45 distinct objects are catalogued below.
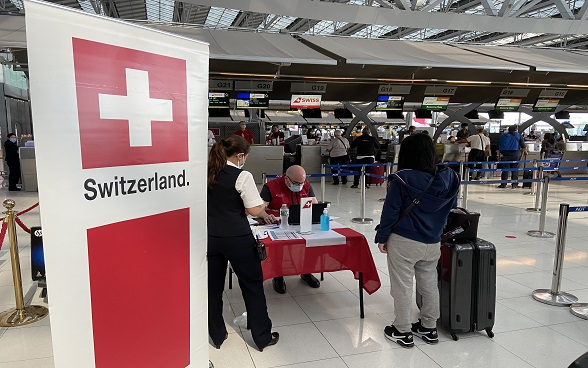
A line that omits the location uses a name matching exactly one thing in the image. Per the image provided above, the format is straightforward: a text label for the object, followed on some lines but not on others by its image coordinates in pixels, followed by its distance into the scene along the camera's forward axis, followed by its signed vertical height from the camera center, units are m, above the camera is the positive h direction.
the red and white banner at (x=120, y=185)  1.20 -0.19
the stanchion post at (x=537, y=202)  8.22 -1.43
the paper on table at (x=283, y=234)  3.26 -0.85
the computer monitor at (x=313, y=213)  3.60 -0.73
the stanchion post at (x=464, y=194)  7.53 -1.17
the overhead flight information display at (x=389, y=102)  11.82 +0.91
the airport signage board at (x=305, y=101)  10.97 +0.85
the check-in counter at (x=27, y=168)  10.27 -0.99
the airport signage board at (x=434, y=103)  12.14 +0.92
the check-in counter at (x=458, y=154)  12.48 -0.65
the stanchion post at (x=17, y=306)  3.39 -1.53
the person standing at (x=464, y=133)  13.22 +0.01
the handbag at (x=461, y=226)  3.17 -0.74
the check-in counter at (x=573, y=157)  14.77 -0.85
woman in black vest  2.60 -0.68
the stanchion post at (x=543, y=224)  6.36 -1.46
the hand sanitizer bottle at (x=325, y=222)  3.50 -0.78
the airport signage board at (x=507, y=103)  12.79 +0.97
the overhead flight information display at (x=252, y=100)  10.57 +0.83
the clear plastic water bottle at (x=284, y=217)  3.53 -0.75
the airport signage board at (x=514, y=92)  12.73 +1.32
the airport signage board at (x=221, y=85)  9.98 +1.17
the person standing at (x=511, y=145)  11.13 -0.32
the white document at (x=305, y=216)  3.40 -0.71
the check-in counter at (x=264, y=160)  12.09 -0.86
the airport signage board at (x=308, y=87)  10.82 +1.22
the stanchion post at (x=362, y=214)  7.22 -1.49
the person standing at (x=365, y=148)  11.45 -0.45
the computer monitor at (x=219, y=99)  10.72 +0.86
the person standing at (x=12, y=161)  10.27 -0.80
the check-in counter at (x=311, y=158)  13.19 -0.85
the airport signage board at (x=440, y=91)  12.02 +1.29
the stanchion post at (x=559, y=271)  3.90 -1.34
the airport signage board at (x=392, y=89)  11.61 +1.27
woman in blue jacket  2.85 -0.65
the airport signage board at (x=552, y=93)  13.12 +1.34
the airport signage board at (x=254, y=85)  10.22 +1.18
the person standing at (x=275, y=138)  14.42 -0.23
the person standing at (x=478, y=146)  11.89 -0.37
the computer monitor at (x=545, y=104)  13.26 +0.99
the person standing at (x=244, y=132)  12.11 -0.01
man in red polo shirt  3.82 -0.60
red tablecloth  3.16 -1.03
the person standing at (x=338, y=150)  12.09 -0.53
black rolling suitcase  3.10 -1.18
